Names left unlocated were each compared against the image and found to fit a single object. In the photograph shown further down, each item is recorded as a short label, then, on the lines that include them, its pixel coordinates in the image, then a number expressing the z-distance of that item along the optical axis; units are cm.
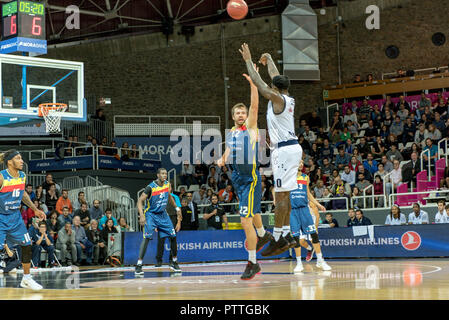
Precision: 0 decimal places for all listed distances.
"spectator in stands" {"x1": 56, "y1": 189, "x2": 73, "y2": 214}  2098
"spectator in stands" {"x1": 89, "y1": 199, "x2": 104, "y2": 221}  2146
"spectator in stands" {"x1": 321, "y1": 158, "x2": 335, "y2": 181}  2508
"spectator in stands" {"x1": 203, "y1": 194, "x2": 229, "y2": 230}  2152
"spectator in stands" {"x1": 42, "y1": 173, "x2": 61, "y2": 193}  2266
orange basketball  1133
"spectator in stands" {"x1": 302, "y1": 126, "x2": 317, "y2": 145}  2912
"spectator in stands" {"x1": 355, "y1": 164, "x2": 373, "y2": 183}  2289
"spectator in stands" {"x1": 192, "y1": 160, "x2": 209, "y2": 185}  2731
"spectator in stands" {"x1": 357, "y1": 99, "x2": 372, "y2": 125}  2884
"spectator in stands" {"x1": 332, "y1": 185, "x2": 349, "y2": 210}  2227
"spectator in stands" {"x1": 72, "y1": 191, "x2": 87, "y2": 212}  2107
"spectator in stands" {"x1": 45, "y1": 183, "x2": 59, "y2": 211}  2200
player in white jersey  893
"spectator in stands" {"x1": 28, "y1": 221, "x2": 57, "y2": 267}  1803
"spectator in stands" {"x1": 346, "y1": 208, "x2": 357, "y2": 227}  1962
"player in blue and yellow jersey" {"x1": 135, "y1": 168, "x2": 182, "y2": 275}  1383
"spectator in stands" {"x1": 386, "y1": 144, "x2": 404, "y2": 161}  2373
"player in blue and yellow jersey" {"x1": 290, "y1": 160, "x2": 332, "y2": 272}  1384
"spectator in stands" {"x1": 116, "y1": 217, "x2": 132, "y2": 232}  2112
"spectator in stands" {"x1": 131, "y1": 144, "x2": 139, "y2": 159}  2812
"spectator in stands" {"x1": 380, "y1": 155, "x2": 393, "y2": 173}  2312
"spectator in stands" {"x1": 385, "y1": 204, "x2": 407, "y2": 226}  1950
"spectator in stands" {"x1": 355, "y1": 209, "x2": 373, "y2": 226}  1958
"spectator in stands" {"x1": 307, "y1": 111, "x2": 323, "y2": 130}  3072
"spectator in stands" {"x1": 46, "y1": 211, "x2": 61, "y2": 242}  1944
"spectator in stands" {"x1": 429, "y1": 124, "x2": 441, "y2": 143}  2400
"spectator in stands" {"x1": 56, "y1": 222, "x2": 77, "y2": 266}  1922
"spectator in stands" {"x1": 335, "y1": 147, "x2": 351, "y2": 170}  2522
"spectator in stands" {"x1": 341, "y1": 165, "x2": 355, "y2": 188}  2323
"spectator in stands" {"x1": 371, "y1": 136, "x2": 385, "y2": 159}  2505
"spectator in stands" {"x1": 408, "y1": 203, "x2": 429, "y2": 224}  1908
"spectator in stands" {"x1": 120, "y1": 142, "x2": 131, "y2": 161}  2716
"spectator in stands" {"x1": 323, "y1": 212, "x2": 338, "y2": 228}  2013
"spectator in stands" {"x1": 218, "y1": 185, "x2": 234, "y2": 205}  2476
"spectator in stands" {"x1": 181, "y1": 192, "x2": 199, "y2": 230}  2159
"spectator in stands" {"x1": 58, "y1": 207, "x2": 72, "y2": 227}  1997
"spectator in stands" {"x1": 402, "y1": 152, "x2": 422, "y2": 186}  2184
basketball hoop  1597
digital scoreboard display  1598
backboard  1546
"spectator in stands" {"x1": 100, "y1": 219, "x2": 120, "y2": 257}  2020
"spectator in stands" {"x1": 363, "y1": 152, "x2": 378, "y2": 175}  2378
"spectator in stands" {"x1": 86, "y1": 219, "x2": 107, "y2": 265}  2005
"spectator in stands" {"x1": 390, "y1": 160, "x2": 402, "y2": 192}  2227
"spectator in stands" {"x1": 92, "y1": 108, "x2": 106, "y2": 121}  3000
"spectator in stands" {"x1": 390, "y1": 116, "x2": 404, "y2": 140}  2639
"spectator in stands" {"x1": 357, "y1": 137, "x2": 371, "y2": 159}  2556
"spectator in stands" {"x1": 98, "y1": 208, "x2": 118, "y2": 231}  2047
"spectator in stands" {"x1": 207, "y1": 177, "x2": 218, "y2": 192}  2584
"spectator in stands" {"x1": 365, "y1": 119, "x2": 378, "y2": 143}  2698
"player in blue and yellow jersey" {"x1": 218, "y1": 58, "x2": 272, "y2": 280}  963
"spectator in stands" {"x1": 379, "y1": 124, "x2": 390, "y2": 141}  2650
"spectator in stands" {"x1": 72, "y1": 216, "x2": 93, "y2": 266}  1960
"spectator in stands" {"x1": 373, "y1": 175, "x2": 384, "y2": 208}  2205
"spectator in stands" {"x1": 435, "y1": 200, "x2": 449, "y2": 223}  1870
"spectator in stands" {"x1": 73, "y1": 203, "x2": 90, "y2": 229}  2056
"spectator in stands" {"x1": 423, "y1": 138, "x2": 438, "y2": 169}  2250
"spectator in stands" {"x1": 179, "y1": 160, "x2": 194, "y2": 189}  2703
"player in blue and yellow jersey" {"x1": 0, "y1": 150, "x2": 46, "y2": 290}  1020
